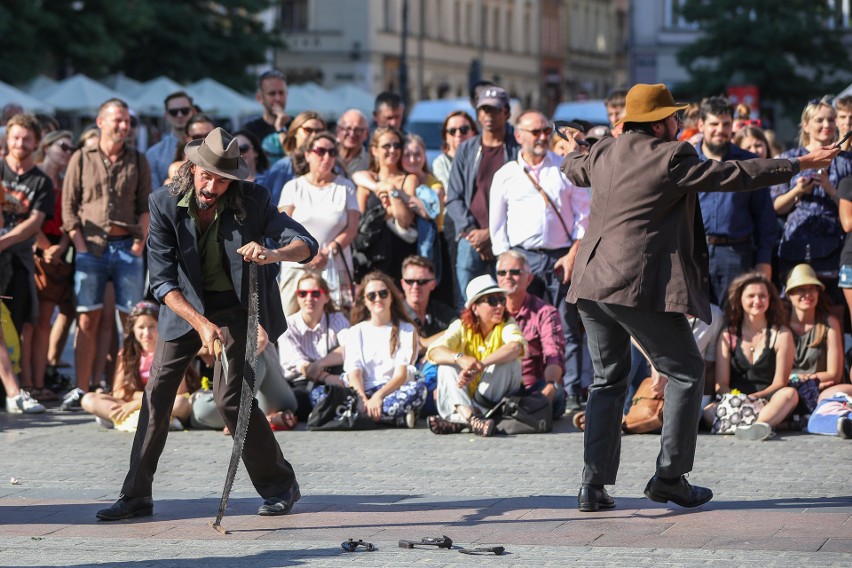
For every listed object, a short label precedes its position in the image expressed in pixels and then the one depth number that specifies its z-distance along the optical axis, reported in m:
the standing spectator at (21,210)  11.85
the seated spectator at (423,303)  11.64
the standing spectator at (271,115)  13.48
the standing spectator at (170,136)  12.59
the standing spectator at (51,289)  12.23
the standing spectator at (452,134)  13.09
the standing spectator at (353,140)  12.89
